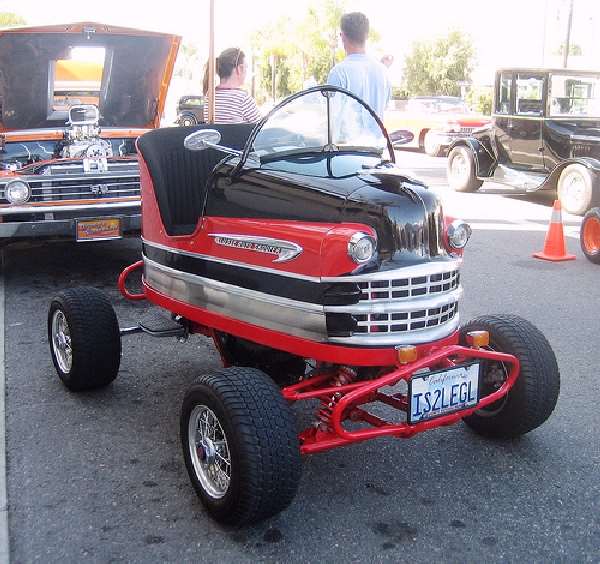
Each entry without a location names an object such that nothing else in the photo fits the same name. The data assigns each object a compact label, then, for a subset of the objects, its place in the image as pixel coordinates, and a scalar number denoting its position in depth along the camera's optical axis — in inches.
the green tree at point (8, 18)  2368.2
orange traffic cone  336.8
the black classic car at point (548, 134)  451.2
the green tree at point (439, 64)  1958.7
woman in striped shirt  229.9
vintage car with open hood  271.7
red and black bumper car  125.3
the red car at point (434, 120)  799.1
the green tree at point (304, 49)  1966.0
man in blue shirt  227.1
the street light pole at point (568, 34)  1136.2
